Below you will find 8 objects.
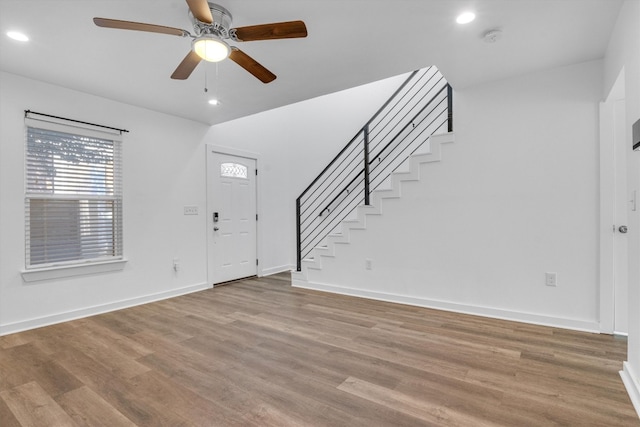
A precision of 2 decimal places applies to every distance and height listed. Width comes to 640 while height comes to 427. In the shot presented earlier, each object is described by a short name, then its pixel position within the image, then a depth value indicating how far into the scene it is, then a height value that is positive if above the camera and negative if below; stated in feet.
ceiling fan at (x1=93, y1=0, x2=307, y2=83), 6.27 +3.78
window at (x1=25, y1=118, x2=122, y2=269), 10.84 +0.77
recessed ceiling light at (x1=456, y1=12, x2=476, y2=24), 7.48 +4.66
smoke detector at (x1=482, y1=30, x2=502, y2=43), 8.23 +4.64
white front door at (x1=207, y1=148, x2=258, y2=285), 16.39 -0.14
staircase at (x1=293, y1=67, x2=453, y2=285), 13.38 +2.33
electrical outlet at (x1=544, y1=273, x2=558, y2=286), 10.30 -2.20
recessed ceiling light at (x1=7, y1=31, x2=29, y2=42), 8.14 +4.67
